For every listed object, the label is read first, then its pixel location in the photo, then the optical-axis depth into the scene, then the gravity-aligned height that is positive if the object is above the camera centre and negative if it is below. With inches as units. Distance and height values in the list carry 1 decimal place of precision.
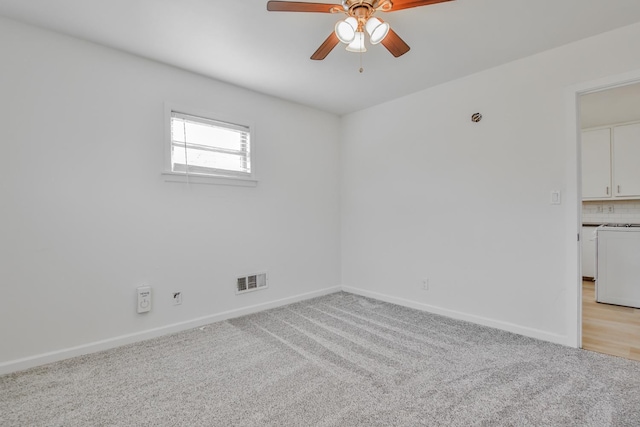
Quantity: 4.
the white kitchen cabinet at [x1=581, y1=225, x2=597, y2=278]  191.2 -26.8
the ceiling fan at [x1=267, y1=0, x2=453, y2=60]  68.7 +44.8
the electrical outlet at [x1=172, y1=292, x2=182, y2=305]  115.8 -31.3
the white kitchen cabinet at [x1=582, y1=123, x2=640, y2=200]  178.1 +26.4
